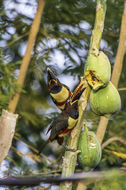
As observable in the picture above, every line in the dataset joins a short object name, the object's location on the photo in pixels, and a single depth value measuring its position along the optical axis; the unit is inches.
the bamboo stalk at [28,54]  226.2
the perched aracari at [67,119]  178.5
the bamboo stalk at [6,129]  184.9
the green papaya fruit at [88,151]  178.3
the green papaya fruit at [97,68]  175.4
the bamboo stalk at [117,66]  219.1
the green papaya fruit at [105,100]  180.2
